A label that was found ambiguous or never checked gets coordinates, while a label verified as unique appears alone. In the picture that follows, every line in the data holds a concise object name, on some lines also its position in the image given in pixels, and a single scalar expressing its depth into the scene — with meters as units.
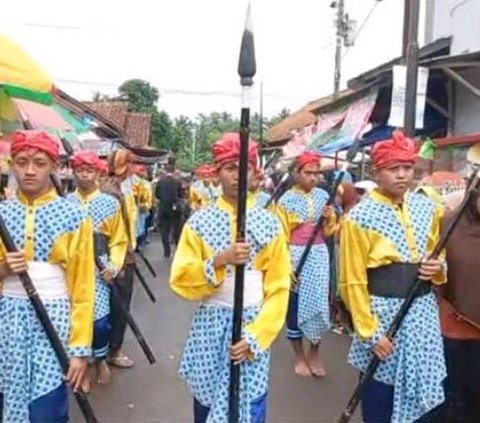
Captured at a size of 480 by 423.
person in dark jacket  17.11
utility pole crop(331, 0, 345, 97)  25.67
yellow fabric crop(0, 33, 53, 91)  4.19
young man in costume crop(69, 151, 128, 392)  6.26
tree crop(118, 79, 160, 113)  49.03
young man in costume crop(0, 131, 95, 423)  3.65
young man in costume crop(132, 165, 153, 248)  14.98
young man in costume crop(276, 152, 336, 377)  7.10
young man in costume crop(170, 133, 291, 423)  3.78
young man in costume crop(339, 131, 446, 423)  4.11
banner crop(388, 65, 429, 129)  7.91
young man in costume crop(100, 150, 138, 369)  6.89
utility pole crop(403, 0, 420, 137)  7.95
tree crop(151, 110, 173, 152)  46.03
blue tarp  9.90
